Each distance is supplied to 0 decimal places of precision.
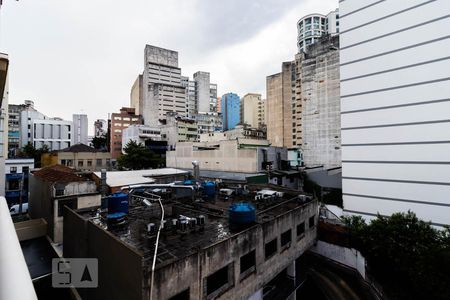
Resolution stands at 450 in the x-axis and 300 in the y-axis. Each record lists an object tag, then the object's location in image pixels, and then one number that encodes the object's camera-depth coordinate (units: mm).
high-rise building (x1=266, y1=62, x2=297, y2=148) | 74312
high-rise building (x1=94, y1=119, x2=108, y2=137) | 131500
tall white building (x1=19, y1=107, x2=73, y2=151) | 71750
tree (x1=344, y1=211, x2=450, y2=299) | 14258
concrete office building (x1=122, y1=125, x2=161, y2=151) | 64562
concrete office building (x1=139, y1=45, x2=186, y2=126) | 98250
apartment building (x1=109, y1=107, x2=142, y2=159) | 78375
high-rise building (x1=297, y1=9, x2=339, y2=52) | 84375
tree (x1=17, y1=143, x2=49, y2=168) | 54781
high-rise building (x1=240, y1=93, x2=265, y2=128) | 116069
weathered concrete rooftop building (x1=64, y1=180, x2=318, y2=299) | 9586
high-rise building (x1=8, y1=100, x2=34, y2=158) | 70500
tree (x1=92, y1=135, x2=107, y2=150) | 89375
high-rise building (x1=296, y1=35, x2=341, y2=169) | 54000
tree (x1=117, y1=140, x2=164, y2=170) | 48281
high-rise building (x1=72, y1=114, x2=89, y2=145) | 96938
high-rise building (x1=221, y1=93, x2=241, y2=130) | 122188
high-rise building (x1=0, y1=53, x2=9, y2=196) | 25156
